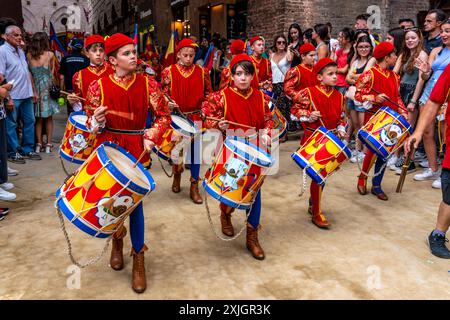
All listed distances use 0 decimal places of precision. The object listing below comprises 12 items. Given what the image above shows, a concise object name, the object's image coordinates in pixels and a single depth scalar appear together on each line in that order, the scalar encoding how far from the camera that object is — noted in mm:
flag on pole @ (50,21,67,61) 9531
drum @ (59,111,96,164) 4234
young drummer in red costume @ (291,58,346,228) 3998
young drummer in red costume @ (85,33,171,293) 2771
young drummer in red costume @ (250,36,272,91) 6418
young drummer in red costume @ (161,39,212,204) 4723
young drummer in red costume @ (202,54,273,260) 3363
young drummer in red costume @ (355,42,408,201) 4672
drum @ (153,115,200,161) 4445
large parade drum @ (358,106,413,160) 4055
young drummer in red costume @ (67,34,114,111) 4922
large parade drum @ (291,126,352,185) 3494
